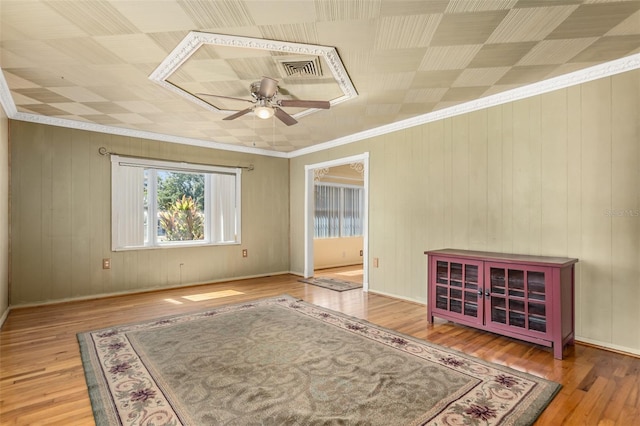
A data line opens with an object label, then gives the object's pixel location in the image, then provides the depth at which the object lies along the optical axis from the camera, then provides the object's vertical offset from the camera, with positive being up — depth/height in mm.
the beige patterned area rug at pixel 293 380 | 1849 -1182
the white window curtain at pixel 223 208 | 5781 +99
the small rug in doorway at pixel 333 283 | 5311 -1257
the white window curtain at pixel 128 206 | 4781 +127
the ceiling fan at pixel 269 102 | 2996 +1110
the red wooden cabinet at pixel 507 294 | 2648 -776
